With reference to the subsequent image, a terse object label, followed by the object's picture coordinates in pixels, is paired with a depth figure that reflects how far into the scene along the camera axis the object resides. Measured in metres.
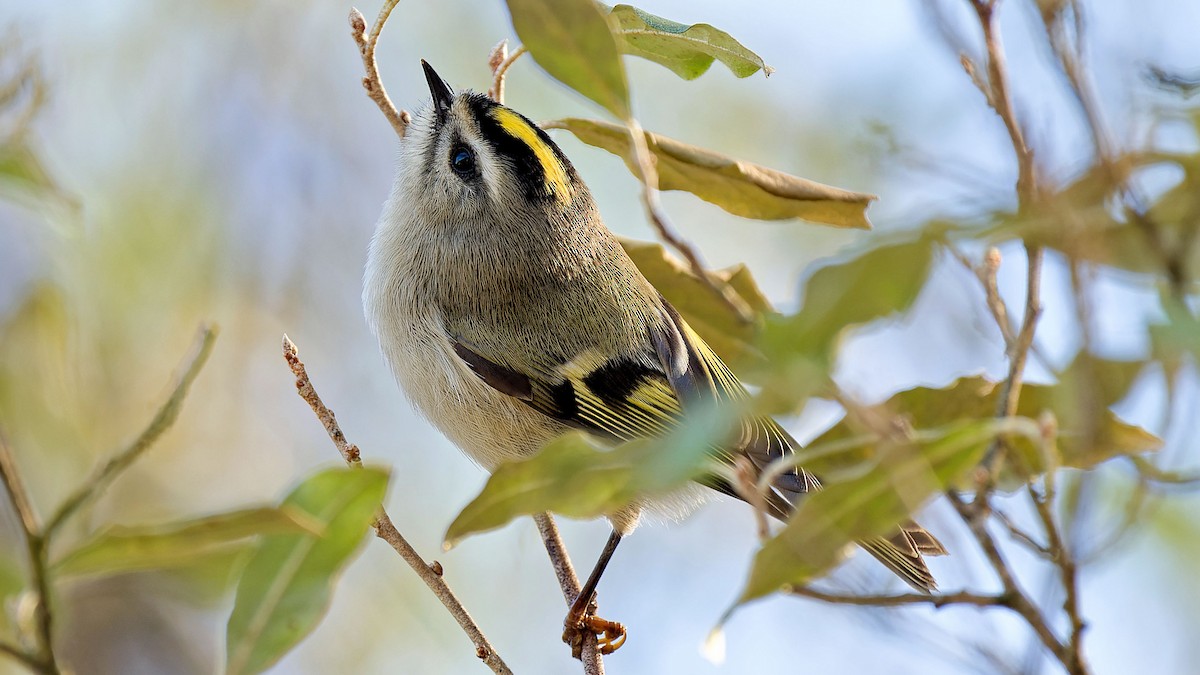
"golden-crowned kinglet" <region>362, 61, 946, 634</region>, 2.33
